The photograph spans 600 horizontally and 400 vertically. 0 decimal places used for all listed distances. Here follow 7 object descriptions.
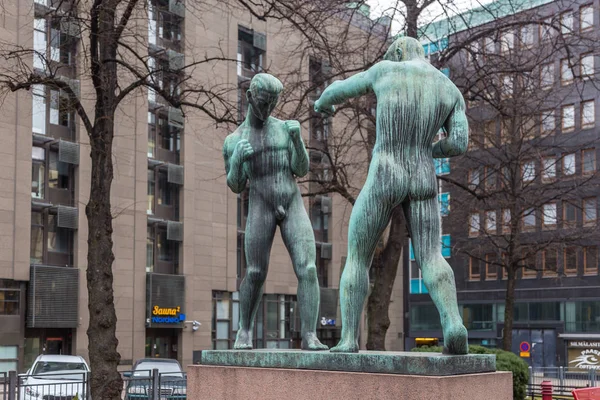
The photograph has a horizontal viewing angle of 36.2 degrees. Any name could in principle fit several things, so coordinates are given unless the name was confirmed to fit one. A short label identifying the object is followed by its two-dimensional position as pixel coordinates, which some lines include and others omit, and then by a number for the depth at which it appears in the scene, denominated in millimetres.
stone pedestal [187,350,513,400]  6859
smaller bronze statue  8805
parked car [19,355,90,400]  14562
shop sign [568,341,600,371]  52031
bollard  20578
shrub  17997
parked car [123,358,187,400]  15791
